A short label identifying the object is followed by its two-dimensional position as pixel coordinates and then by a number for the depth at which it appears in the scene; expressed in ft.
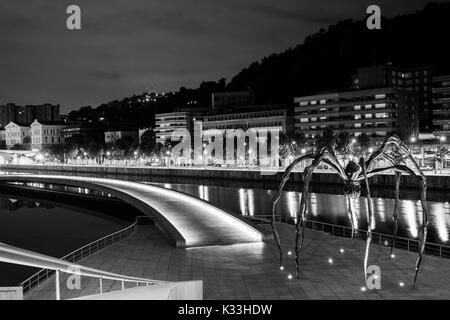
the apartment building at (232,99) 552.41
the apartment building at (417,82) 423.23
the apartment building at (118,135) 605.73
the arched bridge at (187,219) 82.33
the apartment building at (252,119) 430.61
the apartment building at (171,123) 539.70
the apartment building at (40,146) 644.52
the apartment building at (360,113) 355.56
